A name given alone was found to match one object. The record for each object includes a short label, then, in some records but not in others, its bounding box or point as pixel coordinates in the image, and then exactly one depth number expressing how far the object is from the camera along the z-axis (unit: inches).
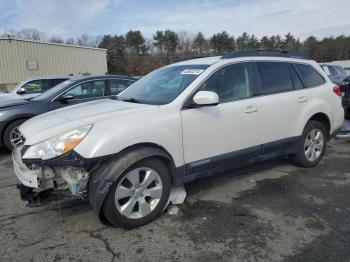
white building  1045.8
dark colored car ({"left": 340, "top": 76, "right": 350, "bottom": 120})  269.8
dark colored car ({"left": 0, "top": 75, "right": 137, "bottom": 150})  258.1
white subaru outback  121.9
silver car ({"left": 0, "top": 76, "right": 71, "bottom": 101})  405.7
